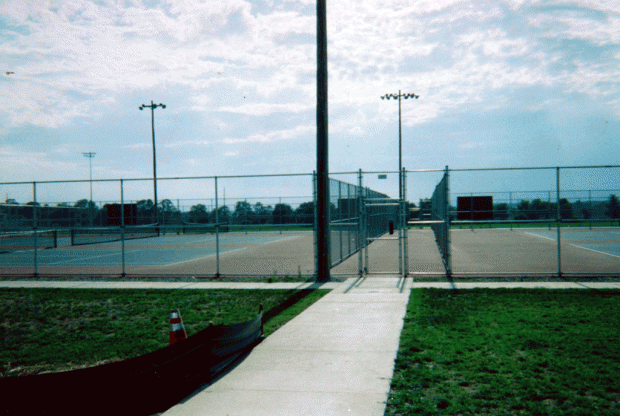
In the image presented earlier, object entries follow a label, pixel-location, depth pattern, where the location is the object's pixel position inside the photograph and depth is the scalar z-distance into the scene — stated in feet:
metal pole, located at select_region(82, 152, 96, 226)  65.89
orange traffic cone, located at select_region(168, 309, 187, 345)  18.57
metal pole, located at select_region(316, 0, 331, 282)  42.11
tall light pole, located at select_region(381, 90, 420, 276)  130.21
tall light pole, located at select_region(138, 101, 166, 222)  132.26
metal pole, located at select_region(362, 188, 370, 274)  43.78
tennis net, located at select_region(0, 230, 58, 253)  97.50
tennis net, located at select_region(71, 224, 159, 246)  111.04
